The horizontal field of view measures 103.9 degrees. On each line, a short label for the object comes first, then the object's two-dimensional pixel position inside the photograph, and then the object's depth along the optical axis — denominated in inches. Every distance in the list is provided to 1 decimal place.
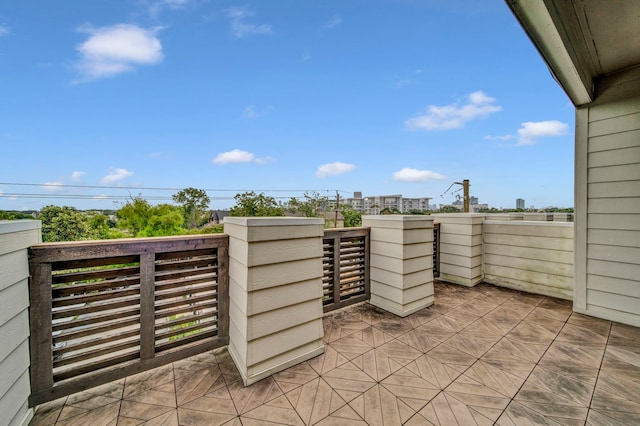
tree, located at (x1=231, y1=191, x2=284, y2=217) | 690.2
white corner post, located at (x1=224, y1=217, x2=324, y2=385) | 65.0
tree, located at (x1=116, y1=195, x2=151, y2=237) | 388.5
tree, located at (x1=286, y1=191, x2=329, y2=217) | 888.3
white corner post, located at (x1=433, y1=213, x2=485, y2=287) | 141.5
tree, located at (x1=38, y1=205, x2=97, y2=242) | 455.2
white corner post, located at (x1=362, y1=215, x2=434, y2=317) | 104.5
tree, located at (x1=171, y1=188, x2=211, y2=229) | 633.6
